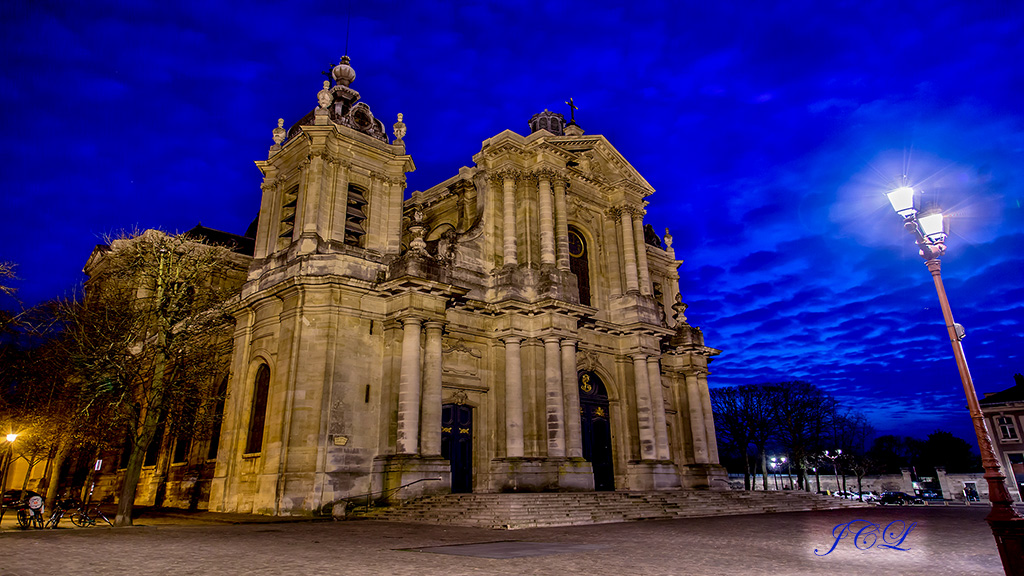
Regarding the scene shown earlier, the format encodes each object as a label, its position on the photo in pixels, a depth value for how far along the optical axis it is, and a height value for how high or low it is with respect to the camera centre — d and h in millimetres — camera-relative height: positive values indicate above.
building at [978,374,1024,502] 43719 +3463
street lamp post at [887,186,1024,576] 6348 +922
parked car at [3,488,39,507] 27972 +75
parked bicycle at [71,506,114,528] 15961 -499
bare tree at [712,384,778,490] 48000 +5346
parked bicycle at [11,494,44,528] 14430 -334
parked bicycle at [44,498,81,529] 15305 -441
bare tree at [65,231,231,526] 17594 +5112
